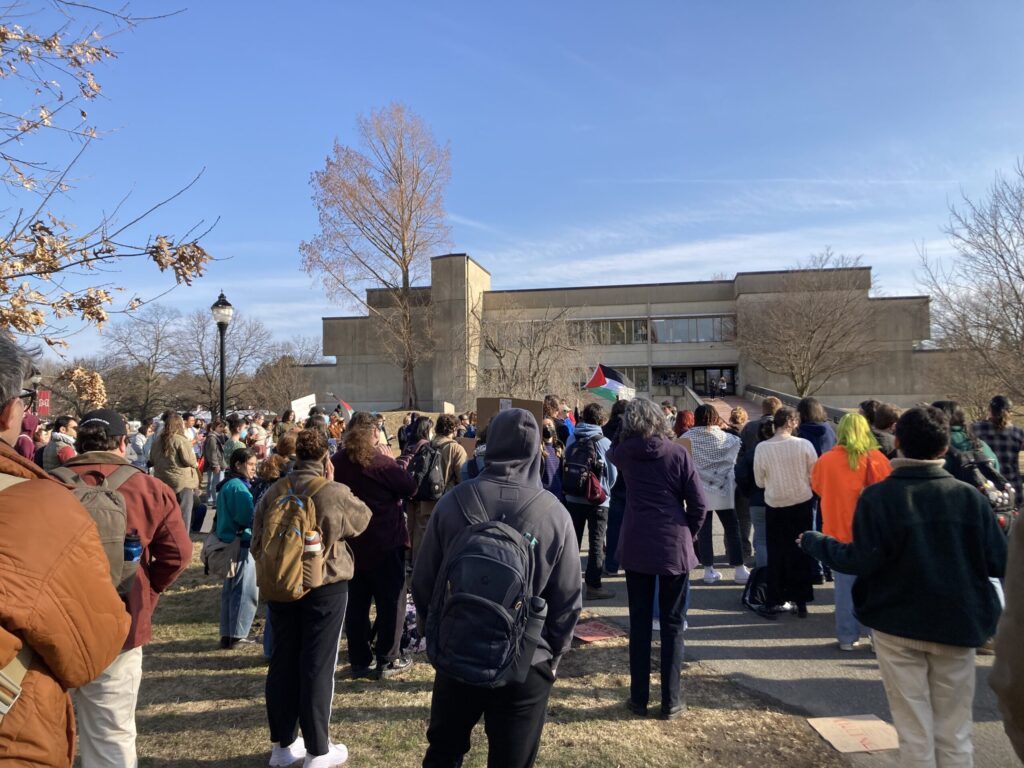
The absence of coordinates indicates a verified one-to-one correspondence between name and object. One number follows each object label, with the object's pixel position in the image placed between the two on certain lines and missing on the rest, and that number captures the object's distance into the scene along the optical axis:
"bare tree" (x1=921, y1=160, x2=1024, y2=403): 16.25
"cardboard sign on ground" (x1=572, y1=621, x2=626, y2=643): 5.78
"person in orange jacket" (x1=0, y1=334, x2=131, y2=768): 1.49
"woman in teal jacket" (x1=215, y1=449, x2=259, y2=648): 5.64
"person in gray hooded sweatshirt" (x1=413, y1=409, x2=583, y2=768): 2.64
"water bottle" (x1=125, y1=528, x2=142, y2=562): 3.16
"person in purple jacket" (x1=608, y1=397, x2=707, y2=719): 4.36
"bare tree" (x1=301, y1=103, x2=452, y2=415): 42.56
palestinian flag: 11.99
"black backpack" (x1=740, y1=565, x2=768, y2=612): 6.30
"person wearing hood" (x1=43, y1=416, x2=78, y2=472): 7.64
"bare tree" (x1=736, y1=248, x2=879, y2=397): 43.94
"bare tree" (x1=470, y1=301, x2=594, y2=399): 31.81
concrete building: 46.88
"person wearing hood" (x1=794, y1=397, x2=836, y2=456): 6.92
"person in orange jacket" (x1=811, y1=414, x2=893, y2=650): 5.05
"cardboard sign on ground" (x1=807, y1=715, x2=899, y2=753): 3.87
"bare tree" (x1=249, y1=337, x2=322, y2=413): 43.47
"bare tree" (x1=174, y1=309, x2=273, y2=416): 40.78
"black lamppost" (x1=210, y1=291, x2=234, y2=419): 14.85
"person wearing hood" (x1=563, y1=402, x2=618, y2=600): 7.09
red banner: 9.25
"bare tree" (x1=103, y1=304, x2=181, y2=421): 39.56
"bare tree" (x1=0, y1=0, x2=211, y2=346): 4.21
